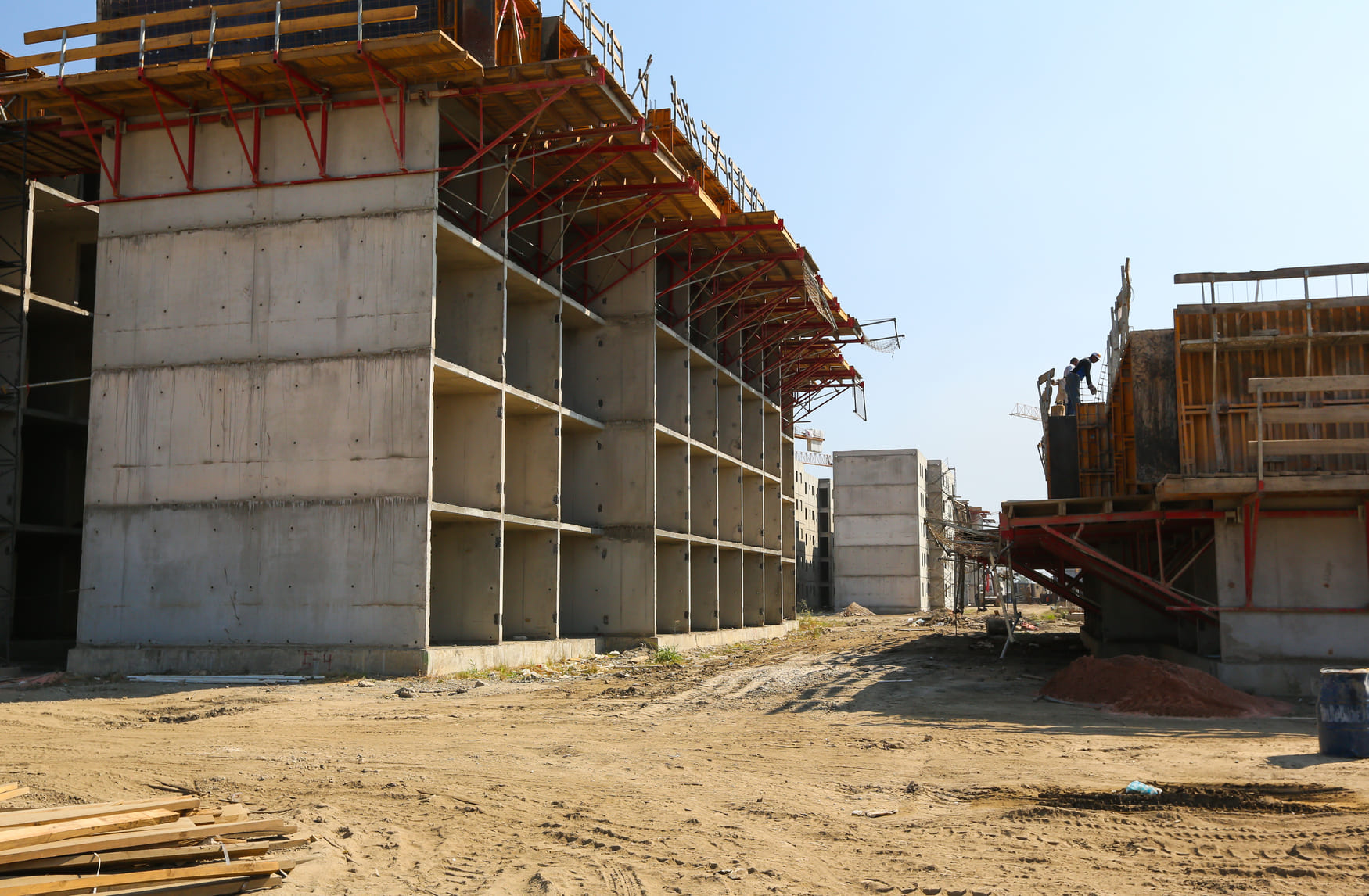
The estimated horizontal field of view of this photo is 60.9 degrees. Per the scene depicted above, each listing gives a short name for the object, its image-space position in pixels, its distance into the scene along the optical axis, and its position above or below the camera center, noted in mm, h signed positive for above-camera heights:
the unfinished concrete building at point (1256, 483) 17047 +1124
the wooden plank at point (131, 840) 5926 -1478
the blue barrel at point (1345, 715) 11227 -1495
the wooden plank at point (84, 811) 6398 -1409
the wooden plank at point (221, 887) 6004 -1746
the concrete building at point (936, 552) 84500 +702
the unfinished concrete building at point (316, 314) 20219 +4703
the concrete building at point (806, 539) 87188 +1833
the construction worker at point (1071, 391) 27641 +4085
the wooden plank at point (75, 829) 6027 -1417
